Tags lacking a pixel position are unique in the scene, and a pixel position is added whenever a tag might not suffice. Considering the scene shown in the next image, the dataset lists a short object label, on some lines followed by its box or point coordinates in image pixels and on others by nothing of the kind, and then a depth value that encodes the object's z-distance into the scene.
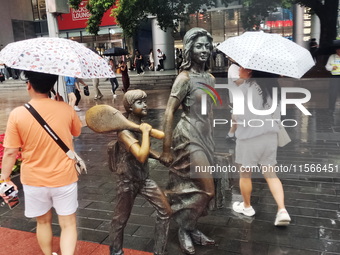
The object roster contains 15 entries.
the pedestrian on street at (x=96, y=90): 15.69
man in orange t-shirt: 2.69
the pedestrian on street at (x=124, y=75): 15.85
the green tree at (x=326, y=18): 11.54
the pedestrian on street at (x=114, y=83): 16.37
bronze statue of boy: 2.96
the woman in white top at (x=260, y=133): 3.74
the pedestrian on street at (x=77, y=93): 11.40
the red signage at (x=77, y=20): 31.34
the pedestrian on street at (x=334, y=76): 8.82
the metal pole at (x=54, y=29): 7.14
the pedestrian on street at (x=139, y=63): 24.33
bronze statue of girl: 3.31
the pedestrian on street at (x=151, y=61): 28.61
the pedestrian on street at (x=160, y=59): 26.20
